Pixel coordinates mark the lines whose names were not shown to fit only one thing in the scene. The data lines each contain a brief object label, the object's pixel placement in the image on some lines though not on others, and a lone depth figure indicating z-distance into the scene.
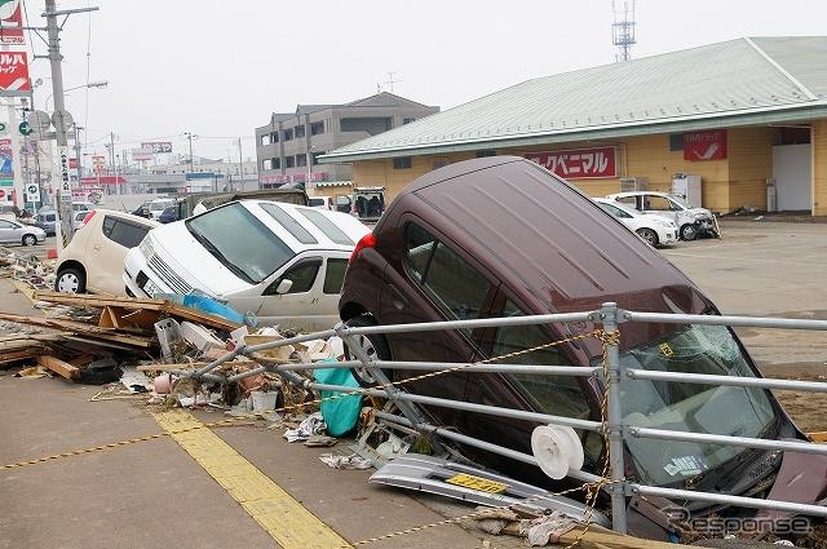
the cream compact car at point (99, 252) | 15.81
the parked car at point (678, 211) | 27.14
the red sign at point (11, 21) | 32.59
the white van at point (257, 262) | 11.21
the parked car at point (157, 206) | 48.20
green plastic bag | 6.46
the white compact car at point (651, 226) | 25.52
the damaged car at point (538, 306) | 4.85
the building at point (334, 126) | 95.25
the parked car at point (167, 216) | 34.98
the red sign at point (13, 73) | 41.56
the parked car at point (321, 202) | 35.94
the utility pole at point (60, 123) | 25.16
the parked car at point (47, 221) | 49.91
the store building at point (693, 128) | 31.86
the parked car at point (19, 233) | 42.19
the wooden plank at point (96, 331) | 9.20
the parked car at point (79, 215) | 43.96
